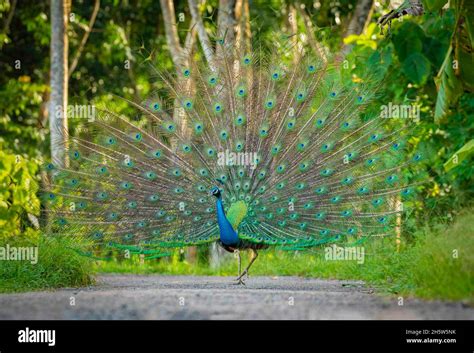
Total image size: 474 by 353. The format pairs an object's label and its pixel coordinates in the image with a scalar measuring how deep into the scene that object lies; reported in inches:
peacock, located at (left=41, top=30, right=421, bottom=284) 414.6
